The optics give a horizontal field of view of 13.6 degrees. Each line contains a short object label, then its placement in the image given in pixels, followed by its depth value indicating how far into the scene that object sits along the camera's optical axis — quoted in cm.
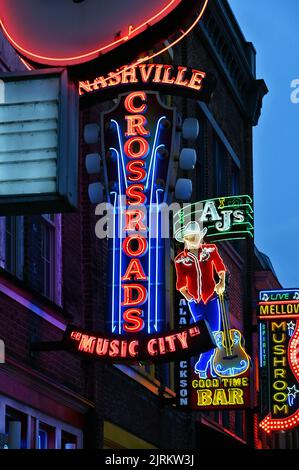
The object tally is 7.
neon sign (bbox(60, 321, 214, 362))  1568
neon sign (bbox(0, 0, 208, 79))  782
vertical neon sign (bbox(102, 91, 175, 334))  1717
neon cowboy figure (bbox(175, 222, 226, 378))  2264
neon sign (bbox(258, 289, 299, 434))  2767
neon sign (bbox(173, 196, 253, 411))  2284
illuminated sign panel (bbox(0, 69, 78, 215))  718
